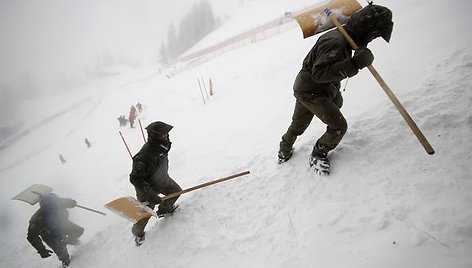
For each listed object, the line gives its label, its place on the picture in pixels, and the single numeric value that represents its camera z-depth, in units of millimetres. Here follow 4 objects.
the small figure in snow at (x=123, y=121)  16422
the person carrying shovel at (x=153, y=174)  3969
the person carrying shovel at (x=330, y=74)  2666
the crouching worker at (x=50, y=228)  5250
